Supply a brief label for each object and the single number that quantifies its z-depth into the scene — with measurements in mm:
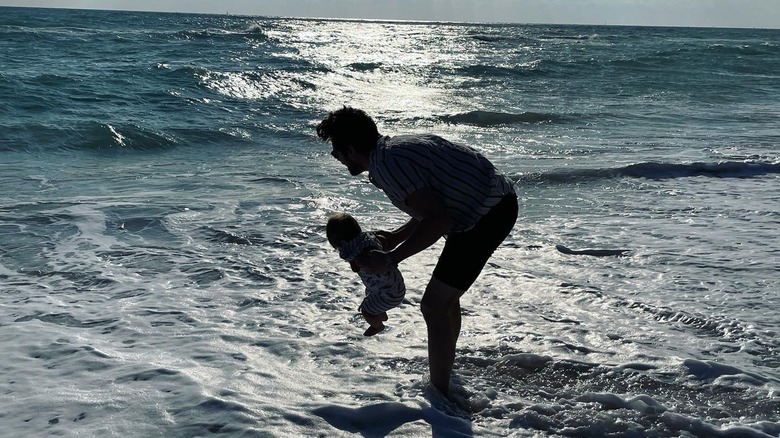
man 3557
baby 3730
